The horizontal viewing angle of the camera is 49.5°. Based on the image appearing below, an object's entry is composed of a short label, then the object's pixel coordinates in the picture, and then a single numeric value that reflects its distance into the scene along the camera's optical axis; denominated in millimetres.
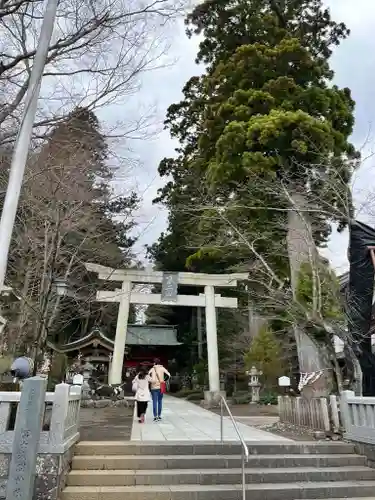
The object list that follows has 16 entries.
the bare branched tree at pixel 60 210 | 7395
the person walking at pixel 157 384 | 10492
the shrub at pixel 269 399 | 18047
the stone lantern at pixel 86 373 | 19011
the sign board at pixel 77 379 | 12549
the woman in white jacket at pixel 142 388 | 9688
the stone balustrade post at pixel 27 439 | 4730
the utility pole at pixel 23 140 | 5438
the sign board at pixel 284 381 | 11764
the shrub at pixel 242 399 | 20386
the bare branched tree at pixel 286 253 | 8633
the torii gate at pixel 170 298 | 18516
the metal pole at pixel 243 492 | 4958
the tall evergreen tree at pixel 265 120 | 12742
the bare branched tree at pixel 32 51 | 6504
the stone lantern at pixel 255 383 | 19453
